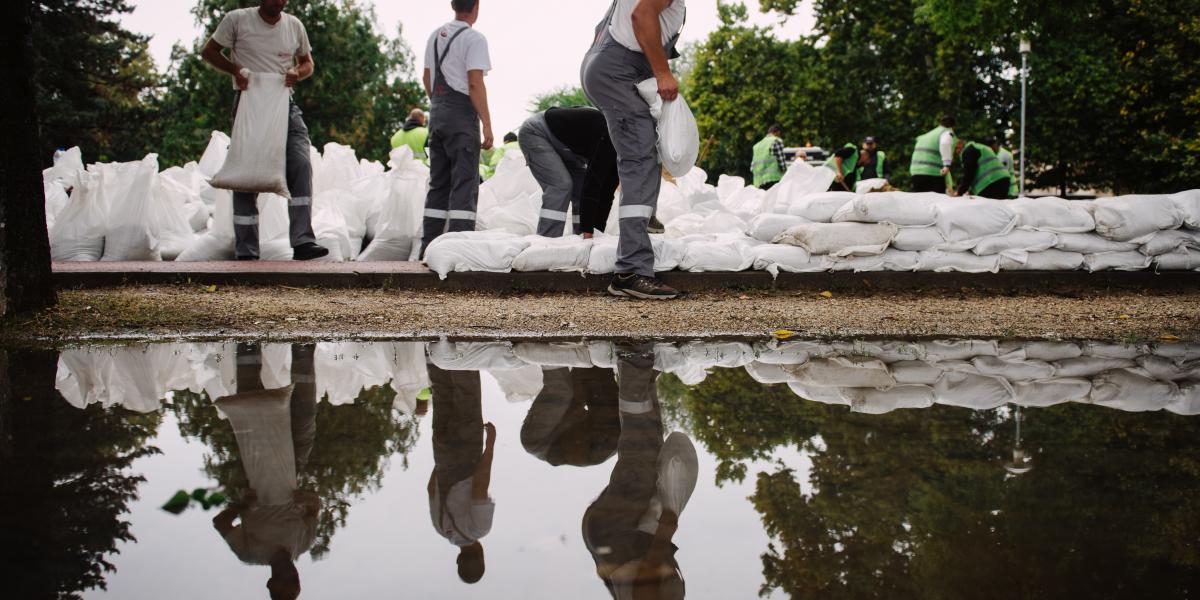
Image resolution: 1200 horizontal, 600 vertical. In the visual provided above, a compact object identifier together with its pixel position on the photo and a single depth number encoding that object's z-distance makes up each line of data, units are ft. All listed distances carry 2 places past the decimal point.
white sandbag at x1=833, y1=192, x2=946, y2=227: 19.66
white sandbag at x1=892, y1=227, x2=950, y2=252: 19.52
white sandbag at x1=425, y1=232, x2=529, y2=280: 18.75
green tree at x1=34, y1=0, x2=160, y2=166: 90.68
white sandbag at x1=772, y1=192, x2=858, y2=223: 20.02
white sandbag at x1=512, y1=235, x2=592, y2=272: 18.61
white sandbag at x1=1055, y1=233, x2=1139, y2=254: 20.03
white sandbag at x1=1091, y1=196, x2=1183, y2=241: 20.07
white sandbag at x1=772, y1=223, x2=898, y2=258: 19.16
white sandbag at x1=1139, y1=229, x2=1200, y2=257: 20.22
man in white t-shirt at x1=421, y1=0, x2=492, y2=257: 21.86
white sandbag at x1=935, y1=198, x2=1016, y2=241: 19.88
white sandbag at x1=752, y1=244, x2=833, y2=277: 18.90
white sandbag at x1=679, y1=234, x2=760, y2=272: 18.66
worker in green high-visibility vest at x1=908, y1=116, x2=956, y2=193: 45.39
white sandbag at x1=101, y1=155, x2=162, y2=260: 23.88
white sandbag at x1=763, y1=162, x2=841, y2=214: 31.30
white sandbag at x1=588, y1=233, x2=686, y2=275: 18.26
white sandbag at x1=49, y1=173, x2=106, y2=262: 23.63
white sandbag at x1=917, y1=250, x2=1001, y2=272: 19.47
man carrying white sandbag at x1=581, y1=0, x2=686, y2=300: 16.92
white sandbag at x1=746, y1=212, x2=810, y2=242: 19.99
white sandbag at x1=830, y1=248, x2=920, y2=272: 19.16
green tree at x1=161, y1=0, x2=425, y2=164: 99.86
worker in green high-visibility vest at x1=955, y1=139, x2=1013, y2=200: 39.78
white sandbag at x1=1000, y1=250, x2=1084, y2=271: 19.65
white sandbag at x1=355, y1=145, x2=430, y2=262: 24.45
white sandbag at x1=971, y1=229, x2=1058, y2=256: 19.72
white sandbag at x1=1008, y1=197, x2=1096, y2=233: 20.26
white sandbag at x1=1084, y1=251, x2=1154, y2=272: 20.07
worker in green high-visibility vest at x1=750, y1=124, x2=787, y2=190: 47.93
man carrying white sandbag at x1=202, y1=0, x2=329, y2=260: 21.67
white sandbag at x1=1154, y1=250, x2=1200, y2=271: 20.27
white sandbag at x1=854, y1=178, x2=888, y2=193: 36.81
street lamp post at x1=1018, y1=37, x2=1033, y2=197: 68.95
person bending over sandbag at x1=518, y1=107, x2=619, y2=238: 21.89
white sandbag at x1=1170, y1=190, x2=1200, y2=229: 20.44
